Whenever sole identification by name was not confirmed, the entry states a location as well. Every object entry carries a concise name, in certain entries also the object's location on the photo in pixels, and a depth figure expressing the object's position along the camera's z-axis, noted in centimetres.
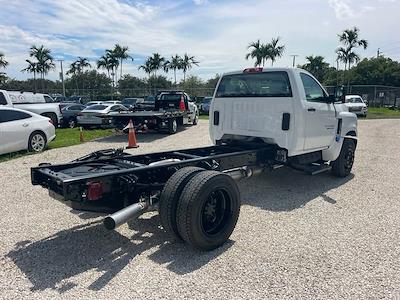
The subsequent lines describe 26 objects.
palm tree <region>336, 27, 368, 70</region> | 4266
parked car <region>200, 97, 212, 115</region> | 3033
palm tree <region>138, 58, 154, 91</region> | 5995
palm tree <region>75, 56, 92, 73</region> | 7112
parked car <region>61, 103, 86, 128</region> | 2026
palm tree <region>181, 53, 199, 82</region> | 5788
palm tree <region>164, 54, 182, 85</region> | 5809
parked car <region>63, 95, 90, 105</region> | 3976
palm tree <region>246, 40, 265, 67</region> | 4759
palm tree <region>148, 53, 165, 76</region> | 5968
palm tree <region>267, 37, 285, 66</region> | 4759
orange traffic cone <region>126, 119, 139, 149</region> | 1177
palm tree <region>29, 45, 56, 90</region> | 5728
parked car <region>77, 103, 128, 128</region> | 1802
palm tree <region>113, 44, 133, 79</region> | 5577
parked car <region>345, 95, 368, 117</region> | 2733
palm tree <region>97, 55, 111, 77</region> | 5631
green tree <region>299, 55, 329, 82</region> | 5438
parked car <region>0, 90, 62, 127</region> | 1643
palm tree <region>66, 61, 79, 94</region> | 7256
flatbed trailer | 1452
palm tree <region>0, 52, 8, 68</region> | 5019
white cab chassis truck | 387
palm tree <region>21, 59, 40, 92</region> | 5831
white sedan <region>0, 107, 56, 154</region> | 980
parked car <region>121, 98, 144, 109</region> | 3277
